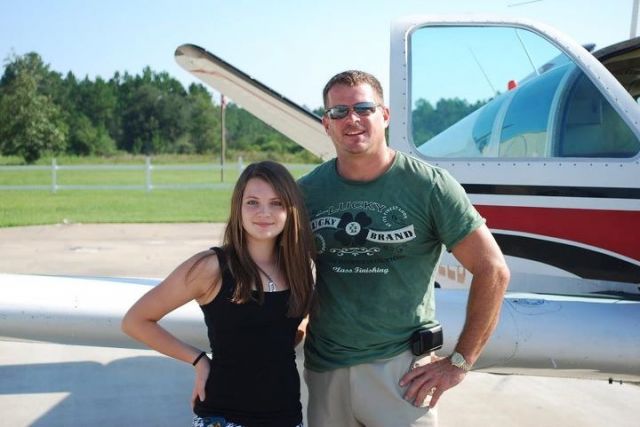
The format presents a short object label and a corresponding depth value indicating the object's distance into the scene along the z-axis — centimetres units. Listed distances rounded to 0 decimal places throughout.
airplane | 274
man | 200
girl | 194
